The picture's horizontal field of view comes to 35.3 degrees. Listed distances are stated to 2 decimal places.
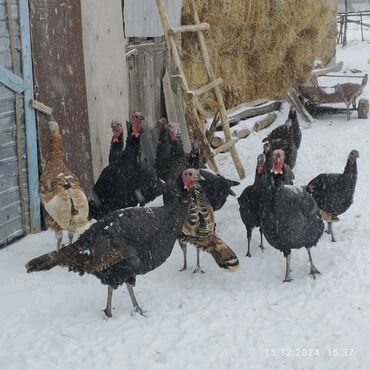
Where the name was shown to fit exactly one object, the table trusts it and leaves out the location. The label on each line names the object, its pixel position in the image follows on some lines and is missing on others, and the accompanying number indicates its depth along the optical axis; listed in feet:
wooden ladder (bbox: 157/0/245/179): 27.76
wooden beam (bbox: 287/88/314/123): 43.88
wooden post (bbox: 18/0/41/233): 21.34
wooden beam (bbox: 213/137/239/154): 30.60
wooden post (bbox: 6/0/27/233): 20.77
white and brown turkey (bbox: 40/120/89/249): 19.86
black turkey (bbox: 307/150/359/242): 22.50
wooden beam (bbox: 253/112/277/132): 40.57
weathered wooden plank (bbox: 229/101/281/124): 40.11
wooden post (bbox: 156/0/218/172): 27.43
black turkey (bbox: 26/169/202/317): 16.38
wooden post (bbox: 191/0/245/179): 30.48
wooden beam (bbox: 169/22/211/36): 27.76
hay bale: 36.09
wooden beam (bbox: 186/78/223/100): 28.25
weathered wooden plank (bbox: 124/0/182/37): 28.33
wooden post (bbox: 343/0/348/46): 83.51
